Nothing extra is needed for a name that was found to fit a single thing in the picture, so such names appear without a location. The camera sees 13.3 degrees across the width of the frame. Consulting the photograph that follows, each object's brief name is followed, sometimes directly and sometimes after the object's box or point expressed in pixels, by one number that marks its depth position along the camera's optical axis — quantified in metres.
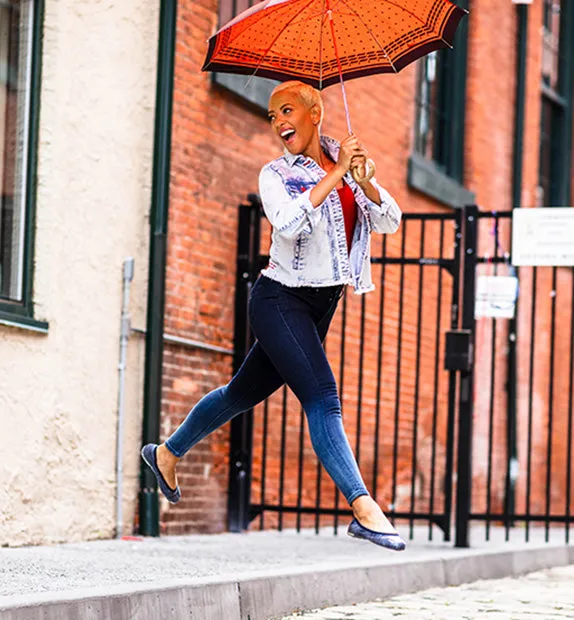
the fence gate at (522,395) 16.56
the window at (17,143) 12.93
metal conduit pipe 14.08
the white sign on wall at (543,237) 16.10
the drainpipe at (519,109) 25.17
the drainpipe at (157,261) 14.44
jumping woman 9.14
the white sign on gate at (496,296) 16.71
